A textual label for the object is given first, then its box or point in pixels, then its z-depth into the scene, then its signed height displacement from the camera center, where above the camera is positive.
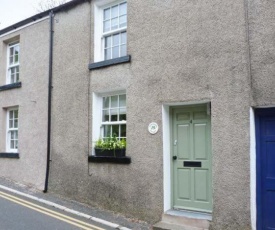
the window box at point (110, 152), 5.63 -0.55
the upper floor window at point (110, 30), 6.08 +2.74
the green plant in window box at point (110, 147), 5.66 -0.41
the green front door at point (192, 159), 4.91 -0.62
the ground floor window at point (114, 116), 5.92 +0.39
